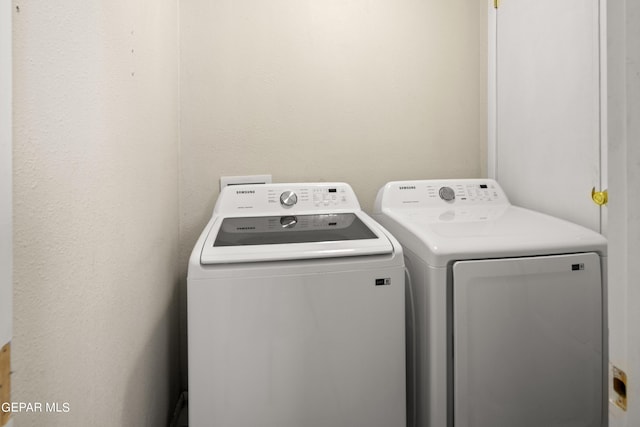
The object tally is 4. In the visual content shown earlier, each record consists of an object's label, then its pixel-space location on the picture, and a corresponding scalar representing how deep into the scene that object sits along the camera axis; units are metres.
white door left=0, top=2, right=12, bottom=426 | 0.38
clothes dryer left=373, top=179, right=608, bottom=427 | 0.97
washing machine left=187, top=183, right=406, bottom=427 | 0.91
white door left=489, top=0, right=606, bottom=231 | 1.16
